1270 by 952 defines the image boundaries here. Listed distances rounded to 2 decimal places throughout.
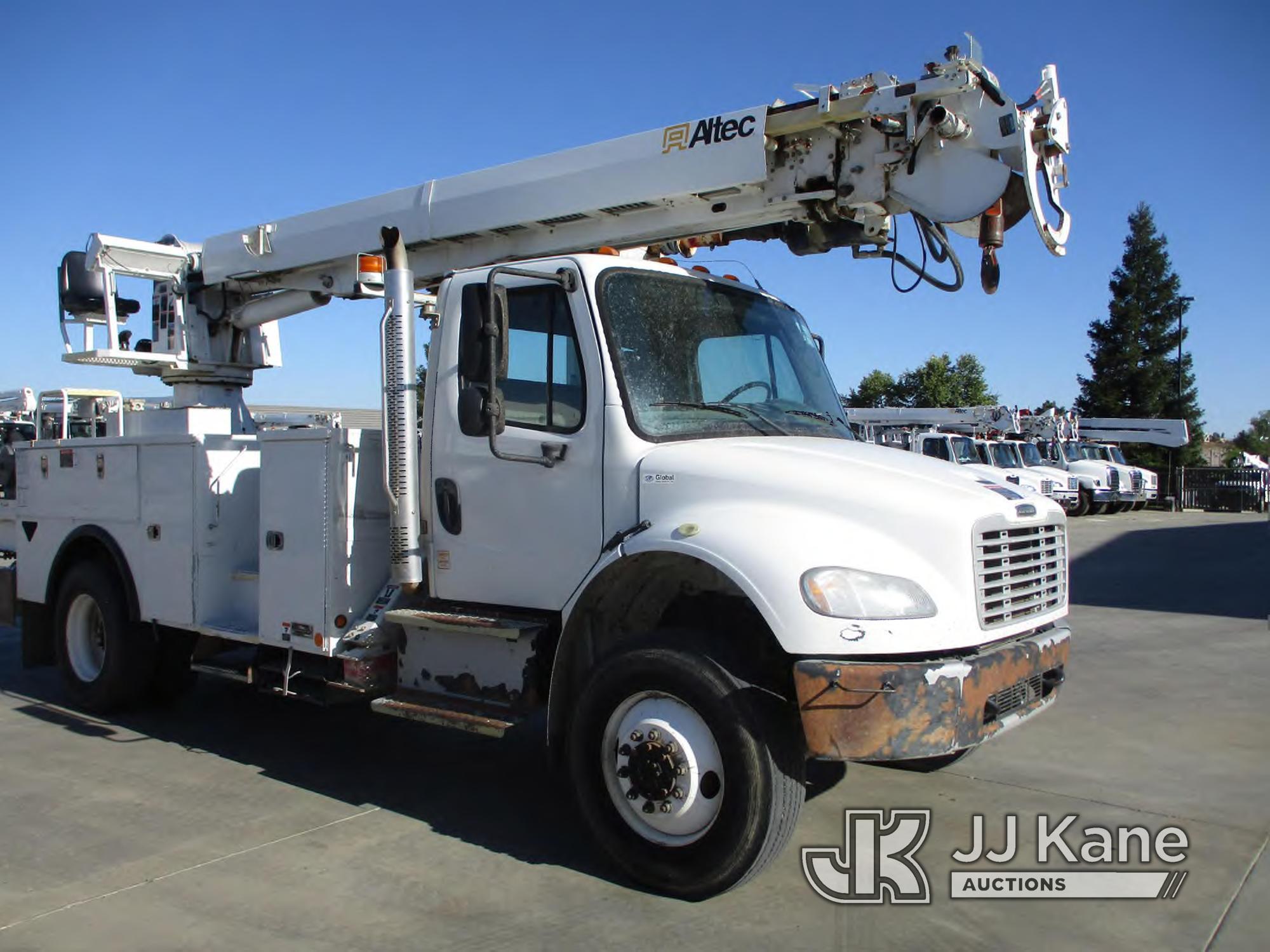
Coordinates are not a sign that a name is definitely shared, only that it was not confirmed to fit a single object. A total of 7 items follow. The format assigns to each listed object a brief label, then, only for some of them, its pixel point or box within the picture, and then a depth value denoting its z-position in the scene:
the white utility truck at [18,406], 20.09
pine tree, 54.94
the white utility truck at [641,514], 4.02
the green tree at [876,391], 71.12
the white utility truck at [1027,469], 28.67
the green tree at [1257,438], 99.38
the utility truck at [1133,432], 40.56
